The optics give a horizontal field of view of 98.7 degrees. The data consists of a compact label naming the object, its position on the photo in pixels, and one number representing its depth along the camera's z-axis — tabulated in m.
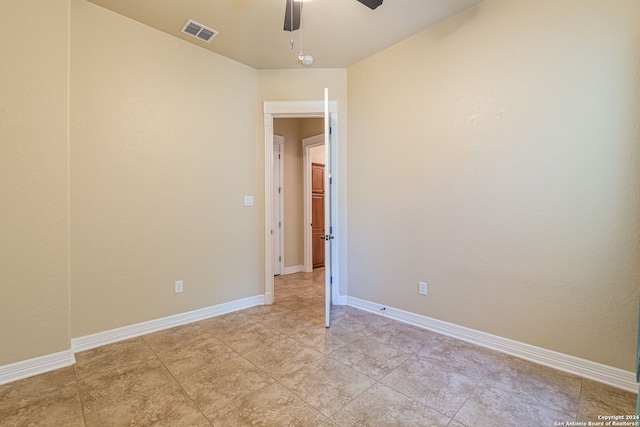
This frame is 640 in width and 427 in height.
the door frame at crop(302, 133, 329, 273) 5.32
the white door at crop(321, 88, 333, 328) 2.77
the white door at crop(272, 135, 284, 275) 5.09
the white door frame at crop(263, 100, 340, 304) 3.46
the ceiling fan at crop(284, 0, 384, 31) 2.05
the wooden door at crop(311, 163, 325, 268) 5.56
